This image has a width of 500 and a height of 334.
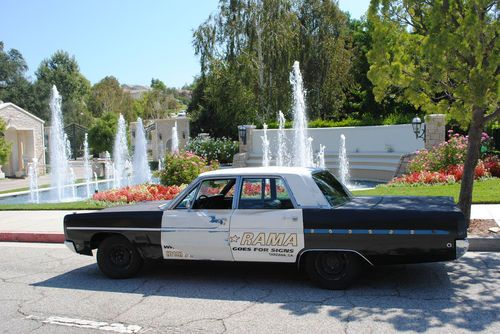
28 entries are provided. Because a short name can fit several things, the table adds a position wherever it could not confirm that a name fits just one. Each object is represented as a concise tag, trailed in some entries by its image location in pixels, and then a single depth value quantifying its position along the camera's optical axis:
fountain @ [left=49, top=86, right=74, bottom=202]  24.46
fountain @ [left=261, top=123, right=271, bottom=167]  20.86
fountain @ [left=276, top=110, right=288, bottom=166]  25.39
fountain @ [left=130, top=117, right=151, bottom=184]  24.95
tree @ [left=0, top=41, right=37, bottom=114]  69.44
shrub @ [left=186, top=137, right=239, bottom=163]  31.56
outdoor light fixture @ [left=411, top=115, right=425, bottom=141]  19.08
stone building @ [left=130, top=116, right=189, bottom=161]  39.00
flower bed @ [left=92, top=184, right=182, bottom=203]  14.49
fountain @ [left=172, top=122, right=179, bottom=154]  27.35
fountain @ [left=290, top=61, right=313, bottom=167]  20.59
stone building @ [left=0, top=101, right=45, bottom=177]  36.44
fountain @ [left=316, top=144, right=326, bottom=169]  21.42
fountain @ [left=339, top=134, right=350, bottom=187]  22.57
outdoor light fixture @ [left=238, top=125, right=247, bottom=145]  27.59
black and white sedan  6.07
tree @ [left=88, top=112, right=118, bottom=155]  40.00
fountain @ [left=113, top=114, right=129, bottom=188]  23.88
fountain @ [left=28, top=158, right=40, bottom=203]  20.94
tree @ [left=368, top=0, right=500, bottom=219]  8.00
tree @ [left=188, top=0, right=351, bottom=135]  33.44
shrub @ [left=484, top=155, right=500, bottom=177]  15.92
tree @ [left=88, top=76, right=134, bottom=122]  67.81
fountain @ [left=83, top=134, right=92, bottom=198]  22.34
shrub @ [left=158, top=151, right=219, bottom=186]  15.95
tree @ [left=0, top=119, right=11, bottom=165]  30.61
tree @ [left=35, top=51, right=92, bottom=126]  68.88
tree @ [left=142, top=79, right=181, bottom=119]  71.38
